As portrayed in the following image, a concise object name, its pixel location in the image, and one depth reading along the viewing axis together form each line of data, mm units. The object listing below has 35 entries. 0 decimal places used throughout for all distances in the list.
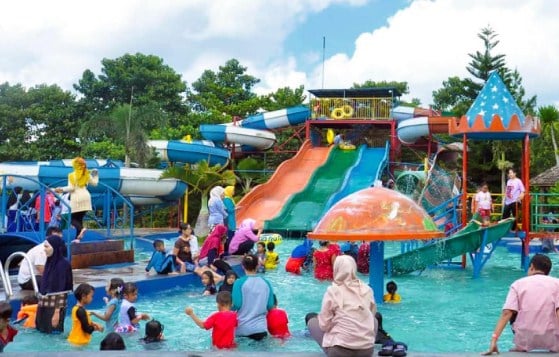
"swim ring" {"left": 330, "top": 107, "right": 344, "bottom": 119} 33219
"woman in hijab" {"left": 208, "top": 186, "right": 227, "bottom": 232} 15578
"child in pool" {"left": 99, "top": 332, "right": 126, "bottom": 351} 6738
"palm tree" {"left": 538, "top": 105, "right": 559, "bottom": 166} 33469
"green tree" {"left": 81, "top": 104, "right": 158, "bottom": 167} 29812
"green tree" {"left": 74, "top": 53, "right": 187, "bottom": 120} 46312
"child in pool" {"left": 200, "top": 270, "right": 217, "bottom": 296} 12205
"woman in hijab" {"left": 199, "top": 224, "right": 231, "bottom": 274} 14531
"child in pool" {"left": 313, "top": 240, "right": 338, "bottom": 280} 13547
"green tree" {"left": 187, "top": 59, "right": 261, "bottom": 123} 42281
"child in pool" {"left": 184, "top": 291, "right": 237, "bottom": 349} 7707
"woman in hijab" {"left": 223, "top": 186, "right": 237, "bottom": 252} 16359
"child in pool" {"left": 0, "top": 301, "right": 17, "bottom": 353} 6316
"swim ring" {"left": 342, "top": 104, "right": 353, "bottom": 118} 33162
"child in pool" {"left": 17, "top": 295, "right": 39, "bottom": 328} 8938
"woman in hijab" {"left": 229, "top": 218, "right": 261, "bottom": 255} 15969
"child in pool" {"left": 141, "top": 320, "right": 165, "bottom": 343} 8070
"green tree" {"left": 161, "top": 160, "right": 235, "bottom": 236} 25911
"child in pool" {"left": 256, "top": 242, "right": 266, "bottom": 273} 15062
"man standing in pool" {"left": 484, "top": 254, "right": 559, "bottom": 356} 5848
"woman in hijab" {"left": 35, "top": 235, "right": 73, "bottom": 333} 8703
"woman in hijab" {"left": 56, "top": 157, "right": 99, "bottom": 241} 13430
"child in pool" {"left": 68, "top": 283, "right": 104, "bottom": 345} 7926
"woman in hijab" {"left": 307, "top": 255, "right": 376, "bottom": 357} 5562
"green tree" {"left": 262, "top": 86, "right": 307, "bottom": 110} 42656
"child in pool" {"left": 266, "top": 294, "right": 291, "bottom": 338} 8250
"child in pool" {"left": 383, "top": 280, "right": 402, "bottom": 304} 11559
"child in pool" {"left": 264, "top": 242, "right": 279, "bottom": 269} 15961
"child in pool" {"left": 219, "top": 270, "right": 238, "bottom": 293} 9358
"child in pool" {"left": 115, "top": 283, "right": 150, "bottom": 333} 8523
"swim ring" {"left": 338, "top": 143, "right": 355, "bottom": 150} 32550
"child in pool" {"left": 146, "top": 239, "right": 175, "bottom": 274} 12883
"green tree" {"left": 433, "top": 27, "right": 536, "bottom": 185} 31453
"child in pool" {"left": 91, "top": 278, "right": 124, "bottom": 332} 8367
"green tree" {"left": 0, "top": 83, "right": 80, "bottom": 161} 40031
